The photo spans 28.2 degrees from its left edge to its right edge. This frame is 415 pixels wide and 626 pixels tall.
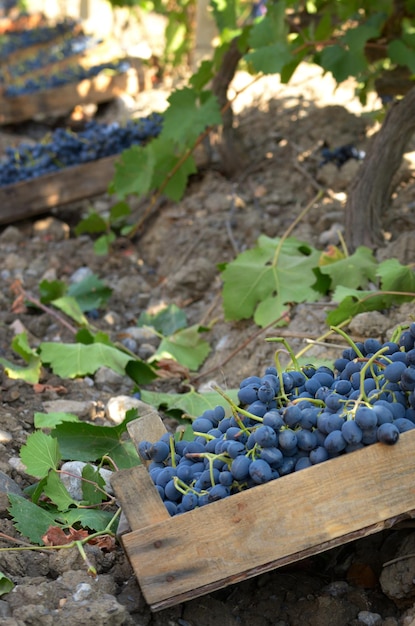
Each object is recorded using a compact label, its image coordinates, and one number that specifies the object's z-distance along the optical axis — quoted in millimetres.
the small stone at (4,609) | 1618
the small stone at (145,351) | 3464
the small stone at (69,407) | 2709
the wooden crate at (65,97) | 6641
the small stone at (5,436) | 2414
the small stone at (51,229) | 4848
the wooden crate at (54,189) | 4797
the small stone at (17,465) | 2303
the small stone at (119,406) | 2680
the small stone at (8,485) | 2124
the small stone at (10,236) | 4730
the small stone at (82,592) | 1690
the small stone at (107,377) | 3086
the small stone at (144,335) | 3609
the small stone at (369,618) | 1818
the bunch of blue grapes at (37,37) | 9945
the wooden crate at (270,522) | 1627
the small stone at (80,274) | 4352
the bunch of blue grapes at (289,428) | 1639
